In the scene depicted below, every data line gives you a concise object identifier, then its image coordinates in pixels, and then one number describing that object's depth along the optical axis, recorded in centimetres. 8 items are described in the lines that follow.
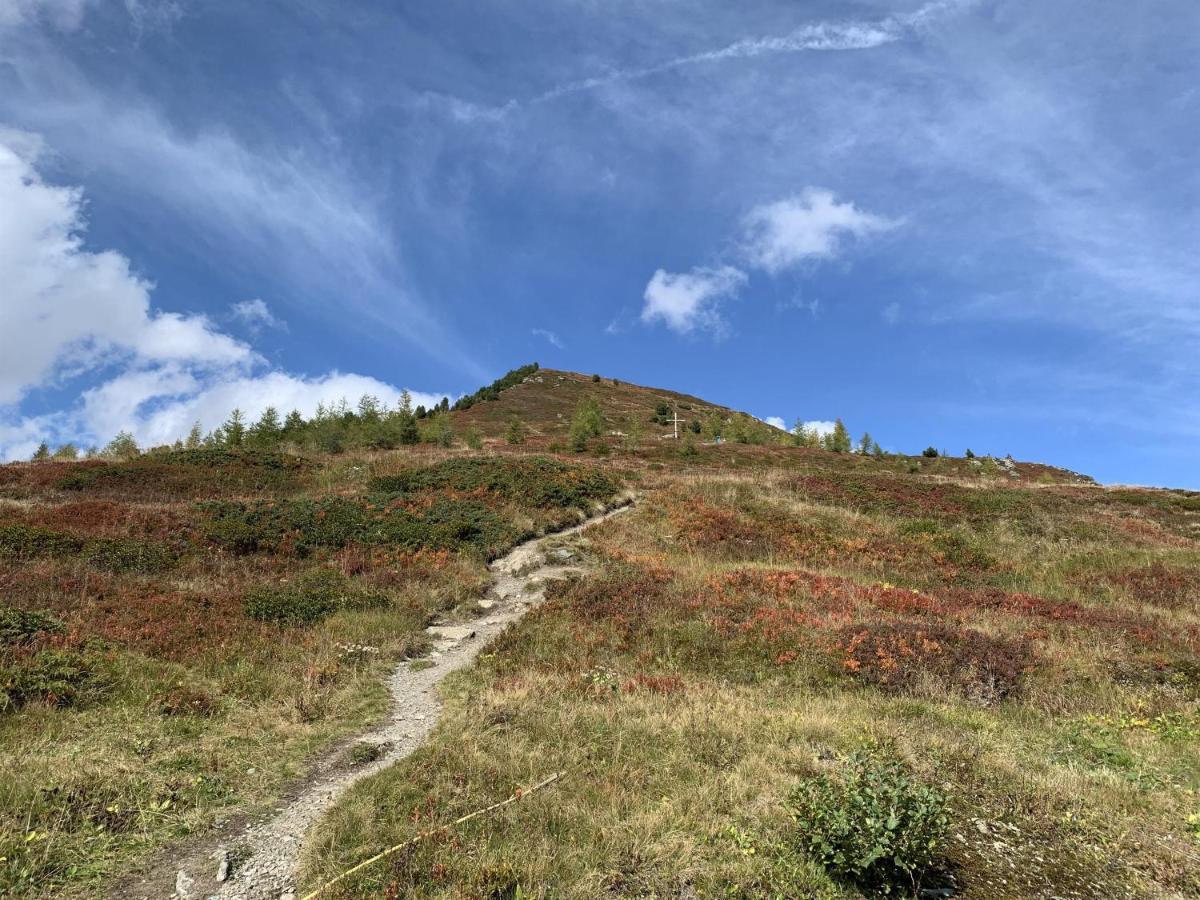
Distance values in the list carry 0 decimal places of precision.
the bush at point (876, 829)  533
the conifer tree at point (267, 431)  5441
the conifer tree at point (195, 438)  5634
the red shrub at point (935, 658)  1159
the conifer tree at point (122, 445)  4472
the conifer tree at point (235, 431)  5519
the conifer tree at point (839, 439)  8081
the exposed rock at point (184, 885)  523
